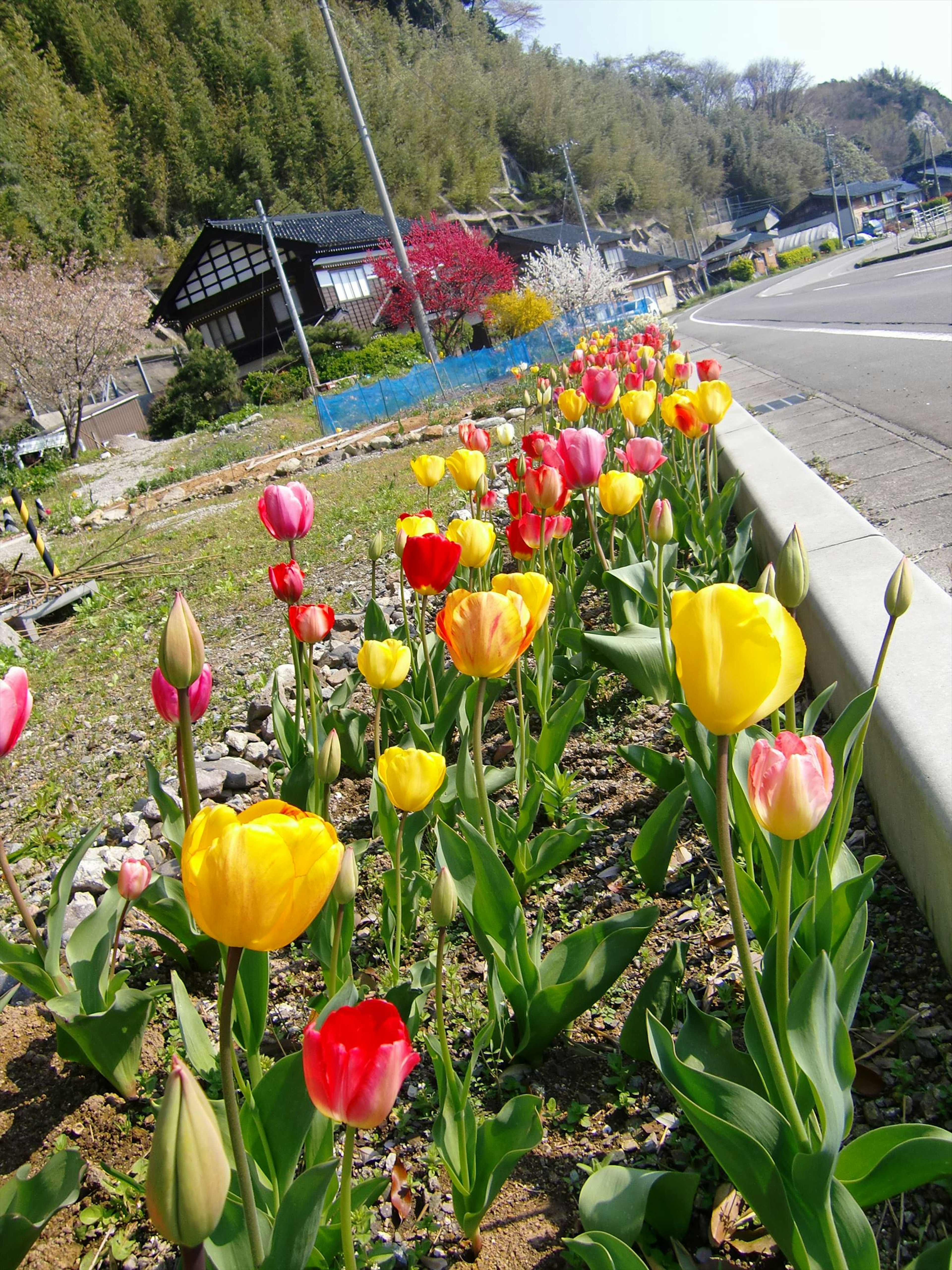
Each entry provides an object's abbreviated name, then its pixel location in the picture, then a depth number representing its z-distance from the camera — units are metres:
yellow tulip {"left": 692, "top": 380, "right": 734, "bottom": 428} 2.54
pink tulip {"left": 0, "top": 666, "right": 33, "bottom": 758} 1.25
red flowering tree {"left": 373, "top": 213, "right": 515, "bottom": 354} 25.22
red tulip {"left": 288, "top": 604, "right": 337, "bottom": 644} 1.86
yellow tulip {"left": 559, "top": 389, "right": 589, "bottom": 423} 3.29
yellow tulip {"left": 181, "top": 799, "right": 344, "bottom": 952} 0.75
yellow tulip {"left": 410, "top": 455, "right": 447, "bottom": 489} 2.68
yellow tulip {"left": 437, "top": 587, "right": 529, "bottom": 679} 1.26
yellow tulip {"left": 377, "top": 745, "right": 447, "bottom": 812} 1.22
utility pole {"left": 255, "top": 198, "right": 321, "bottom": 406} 22.67
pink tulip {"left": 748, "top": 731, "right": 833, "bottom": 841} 0.81
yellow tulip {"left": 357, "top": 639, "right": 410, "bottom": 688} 1.60
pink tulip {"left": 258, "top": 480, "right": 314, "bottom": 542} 1.96
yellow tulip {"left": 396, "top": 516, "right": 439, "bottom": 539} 2.07
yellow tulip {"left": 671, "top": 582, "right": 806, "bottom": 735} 0.79
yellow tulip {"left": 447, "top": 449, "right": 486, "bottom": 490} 2.50
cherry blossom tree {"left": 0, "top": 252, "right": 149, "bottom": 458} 22.38
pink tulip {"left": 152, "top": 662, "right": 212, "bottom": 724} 1.37
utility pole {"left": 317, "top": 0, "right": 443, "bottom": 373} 18.33
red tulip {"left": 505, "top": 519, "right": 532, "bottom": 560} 2.15
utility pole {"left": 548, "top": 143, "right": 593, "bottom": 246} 44.75
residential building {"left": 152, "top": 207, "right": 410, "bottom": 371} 32.47
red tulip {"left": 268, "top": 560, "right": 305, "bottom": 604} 1.93
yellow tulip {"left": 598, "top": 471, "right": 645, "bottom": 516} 2.18
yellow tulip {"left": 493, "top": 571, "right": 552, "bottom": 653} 1.46
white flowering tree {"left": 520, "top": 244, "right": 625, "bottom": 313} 25.83
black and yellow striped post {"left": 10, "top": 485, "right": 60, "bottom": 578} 5.93
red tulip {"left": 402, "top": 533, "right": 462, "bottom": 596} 1.77
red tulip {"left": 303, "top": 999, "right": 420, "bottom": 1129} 0.76
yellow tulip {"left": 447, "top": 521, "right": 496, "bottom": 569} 1.96
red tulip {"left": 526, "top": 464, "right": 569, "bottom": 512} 2.11
